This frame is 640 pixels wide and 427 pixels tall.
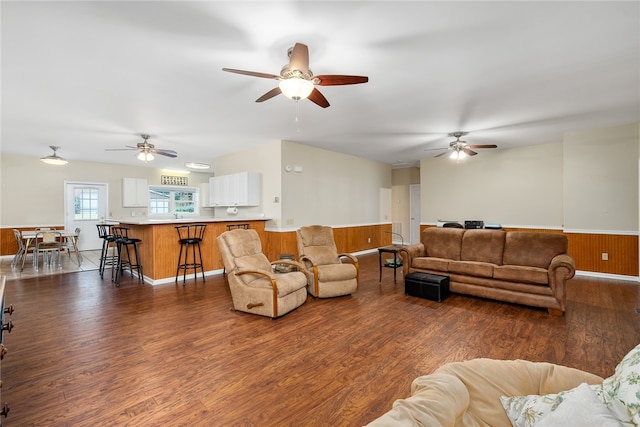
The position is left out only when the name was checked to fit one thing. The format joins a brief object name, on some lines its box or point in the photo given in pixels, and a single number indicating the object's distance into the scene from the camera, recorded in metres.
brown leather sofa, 3.43
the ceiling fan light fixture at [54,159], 6.19
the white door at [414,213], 9.19
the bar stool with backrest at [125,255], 4.81
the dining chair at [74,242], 6.21
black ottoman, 3.90
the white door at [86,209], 8.04
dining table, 5.81
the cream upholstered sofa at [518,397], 0.97
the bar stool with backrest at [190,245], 5.03
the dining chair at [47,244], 5.85
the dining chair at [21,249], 5.88
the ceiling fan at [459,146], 5.28
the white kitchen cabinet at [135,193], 8.73
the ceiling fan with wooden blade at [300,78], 2.23
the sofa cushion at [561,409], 0.98
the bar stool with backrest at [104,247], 5.25
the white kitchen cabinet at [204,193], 10.02
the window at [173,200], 9.45
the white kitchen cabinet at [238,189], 6.15
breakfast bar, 4.80
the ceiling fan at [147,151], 5.23
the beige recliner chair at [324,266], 4.01
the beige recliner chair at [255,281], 3.29
